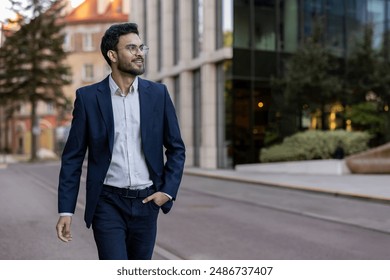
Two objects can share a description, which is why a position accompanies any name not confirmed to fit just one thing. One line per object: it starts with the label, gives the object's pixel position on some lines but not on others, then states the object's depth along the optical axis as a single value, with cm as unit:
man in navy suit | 306
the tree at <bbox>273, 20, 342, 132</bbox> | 2084
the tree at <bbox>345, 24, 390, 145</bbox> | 2256
